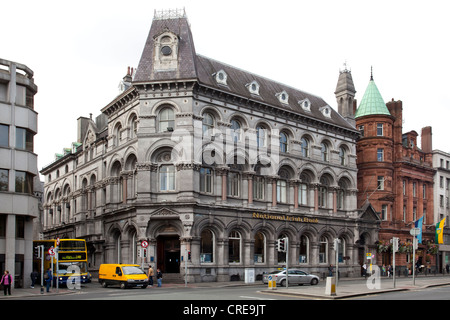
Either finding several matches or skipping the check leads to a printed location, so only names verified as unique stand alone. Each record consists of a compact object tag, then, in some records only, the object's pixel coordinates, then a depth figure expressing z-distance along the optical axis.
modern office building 40.23
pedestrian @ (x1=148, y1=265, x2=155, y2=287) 41.31
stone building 47.12
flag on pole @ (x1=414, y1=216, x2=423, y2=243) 62.81
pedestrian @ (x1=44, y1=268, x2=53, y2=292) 36.95
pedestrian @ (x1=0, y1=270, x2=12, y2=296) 34.06
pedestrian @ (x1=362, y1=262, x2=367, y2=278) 59.28
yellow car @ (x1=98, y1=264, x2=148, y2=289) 38.50
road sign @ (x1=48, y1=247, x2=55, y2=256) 37.44
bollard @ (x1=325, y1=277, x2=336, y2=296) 30.20
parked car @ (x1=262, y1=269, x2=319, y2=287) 41.75
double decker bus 44.56
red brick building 66.38
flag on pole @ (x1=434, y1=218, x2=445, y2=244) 69.56
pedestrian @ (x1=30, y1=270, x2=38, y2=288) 40.76
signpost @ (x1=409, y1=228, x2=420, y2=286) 42.84
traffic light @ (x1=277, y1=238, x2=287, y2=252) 35.72
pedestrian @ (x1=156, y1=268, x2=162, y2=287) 40.84
